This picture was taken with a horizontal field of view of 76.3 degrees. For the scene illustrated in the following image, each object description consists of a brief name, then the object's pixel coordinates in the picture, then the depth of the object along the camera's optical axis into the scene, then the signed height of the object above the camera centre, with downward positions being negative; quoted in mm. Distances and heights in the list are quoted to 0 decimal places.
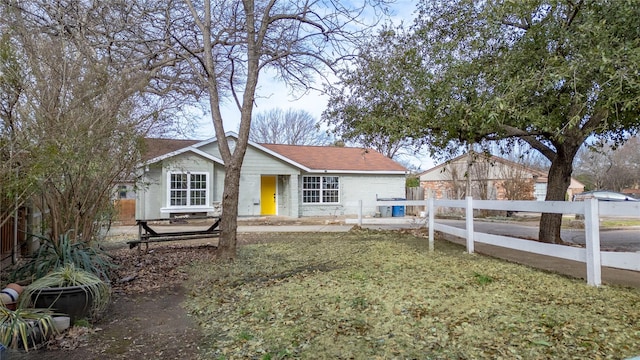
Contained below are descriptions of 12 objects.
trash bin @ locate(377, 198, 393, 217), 22016 -821
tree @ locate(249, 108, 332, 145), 40000 +6697
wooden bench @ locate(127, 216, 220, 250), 8844 -859
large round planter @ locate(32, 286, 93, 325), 4215 -1062
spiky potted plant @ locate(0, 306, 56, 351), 3543 -1158
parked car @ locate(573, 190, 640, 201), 27153 -93
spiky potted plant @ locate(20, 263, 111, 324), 4215 -1003
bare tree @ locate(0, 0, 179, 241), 4562 +1340
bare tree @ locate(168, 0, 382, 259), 8016 +3310
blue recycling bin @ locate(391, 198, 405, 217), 22203 -838
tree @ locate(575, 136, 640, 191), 44688 +2666
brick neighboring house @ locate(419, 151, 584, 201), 24125 +833
